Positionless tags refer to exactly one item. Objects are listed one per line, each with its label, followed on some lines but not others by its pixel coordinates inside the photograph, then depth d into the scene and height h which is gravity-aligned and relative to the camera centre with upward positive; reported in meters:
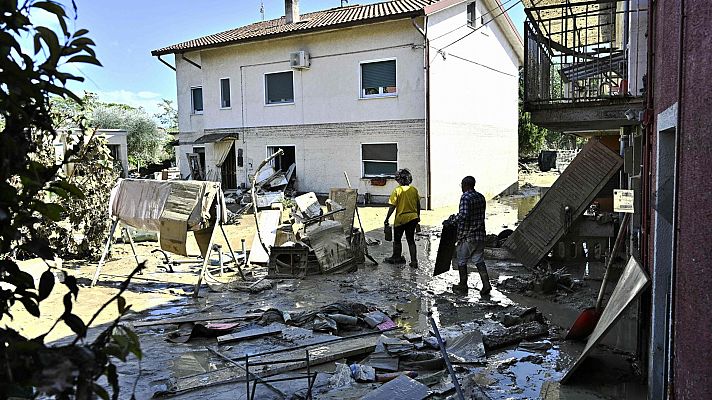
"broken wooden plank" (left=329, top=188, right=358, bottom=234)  11.55 -0.90
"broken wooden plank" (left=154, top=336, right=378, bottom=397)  5.43 -2.05
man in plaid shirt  8.61 -1.04
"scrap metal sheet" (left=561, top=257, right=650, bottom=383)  5.06 -1.37
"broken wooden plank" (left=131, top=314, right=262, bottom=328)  7.36 -1.99
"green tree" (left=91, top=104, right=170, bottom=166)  38.72 +2.28
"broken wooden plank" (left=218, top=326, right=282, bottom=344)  6.70 -2.01
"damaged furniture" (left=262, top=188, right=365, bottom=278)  10.25 -1.55
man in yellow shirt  10.83 -0.90
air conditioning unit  21.27 +3.75
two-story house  19.55 +2.47
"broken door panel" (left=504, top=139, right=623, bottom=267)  9.60 -0.74
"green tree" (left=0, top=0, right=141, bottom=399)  1.50 -0.10
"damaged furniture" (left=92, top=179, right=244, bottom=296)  9.03 -0.71
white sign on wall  7.28 -0.56
